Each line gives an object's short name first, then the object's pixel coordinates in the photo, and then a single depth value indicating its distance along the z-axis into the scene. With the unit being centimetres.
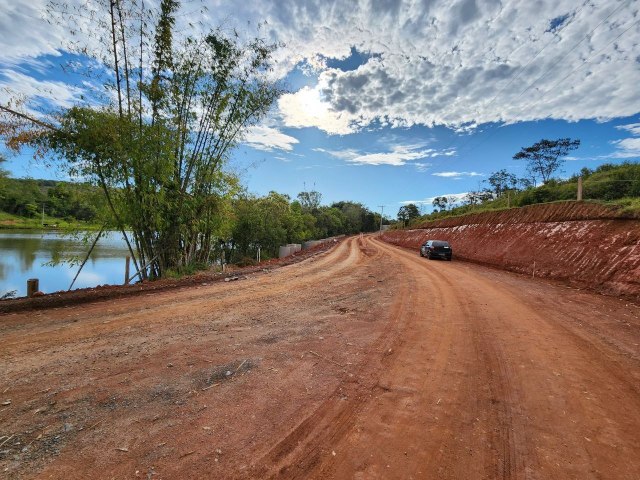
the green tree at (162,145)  900
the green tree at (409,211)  9900
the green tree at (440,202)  6631
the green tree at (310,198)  8333
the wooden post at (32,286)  876
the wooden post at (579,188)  1593
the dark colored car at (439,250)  2223
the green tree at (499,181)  4450
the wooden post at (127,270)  1185
